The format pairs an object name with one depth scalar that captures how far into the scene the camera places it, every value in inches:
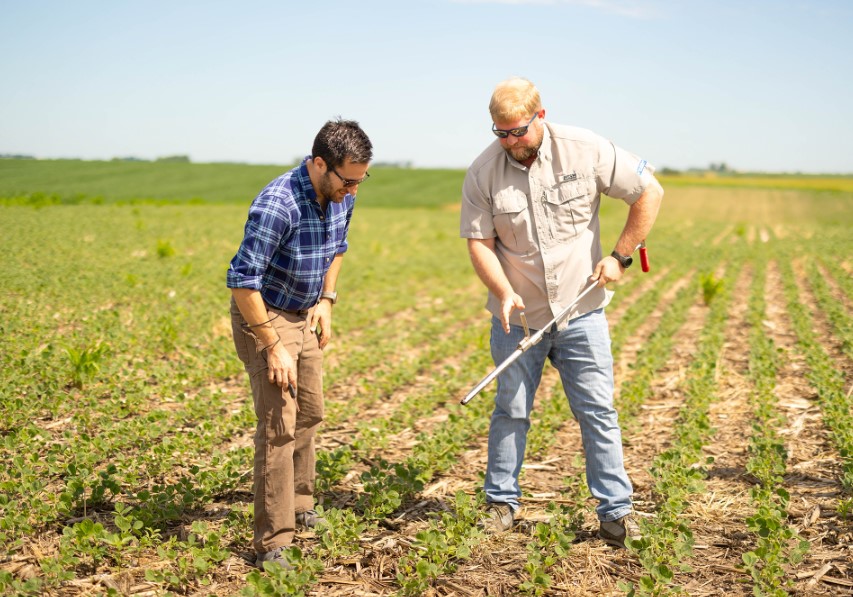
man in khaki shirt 152.0
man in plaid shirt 139.8
